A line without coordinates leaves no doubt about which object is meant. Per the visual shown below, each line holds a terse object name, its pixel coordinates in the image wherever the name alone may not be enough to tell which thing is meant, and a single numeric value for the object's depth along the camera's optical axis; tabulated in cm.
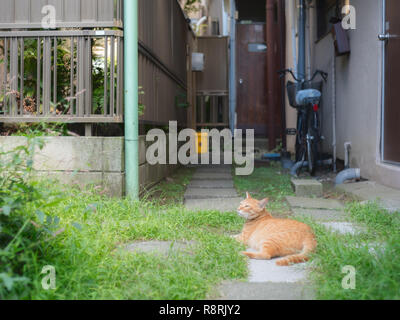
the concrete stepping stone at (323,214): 332
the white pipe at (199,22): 1338
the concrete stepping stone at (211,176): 572
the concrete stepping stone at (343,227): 285
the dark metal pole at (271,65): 846
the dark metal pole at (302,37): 655
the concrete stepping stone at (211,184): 503
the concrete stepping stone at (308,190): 445
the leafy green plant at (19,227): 165
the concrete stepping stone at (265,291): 180
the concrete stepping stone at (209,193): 436
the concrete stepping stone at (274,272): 203
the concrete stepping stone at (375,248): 213
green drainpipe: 365
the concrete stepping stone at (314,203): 379
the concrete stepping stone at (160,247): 235
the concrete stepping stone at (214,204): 366
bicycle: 579
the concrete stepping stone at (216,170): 645
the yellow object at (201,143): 839
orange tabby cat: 233
